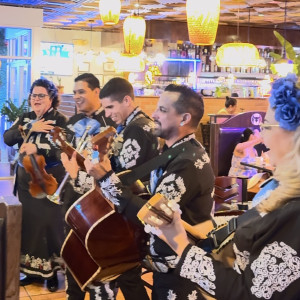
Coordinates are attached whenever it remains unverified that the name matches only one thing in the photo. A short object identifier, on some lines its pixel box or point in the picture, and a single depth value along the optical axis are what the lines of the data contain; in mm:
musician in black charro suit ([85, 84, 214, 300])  2264
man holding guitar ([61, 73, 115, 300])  3240
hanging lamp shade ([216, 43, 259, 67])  8672
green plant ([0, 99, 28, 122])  8680
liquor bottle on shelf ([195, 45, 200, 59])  14625
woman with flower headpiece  1373
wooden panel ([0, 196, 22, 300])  1278
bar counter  9773
